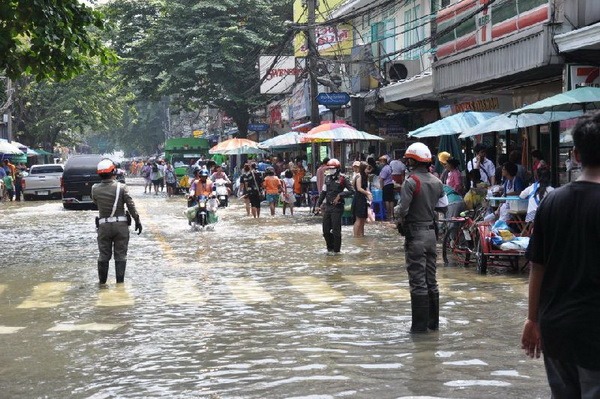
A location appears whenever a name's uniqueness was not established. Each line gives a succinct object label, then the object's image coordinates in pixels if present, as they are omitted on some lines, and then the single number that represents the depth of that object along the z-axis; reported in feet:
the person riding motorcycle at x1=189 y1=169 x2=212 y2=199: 78.28
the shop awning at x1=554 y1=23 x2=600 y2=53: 54.08
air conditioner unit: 101.50
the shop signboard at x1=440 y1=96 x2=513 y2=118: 84.28
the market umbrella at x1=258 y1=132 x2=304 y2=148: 112.48
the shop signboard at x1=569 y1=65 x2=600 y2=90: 58.80
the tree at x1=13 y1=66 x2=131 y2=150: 197.67
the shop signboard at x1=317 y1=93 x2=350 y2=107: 96.33
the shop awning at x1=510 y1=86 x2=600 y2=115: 47.67
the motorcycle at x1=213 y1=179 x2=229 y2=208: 94.48
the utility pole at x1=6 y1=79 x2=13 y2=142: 180.77
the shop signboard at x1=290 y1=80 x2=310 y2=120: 134.72
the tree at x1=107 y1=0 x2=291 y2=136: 157.07
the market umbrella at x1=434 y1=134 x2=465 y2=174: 90.17
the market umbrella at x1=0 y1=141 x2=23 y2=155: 137.90
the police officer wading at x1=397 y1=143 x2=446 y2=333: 30.37
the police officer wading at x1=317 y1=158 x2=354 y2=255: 55.83
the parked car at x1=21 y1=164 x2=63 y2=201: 140.46
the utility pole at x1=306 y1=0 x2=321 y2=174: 98.53
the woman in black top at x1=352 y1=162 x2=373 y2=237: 65.94
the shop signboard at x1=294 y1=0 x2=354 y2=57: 130.41
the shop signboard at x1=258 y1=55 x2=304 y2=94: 144.97
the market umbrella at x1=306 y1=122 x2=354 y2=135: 89.56
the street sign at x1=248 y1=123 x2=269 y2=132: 155.33
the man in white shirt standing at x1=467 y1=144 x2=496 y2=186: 69.72
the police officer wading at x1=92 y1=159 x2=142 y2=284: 43.78
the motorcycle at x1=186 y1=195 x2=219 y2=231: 77.56
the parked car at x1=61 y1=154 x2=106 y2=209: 112.16
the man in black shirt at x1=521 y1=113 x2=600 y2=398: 13.50
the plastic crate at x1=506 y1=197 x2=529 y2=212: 46.93
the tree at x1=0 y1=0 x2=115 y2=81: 54.13
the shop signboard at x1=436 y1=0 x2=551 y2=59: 65.87
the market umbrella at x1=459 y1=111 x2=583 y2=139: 55.36
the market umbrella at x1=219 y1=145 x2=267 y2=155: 129.70
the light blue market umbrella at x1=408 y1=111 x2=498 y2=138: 65.72
